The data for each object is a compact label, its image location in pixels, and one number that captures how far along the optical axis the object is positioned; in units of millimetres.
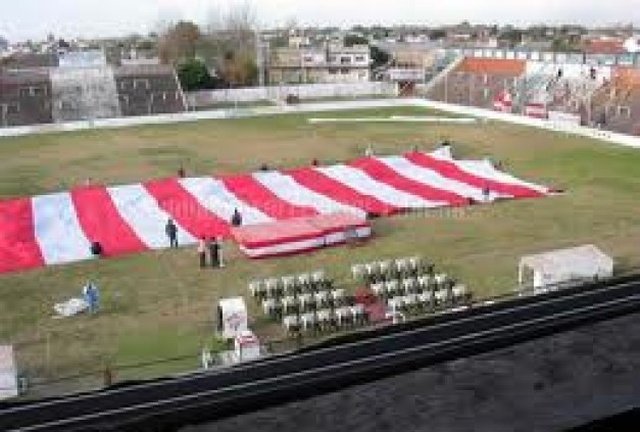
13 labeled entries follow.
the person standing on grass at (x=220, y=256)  18078
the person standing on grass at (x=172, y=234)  19781
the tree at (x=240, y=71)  65938
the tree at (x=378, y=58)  93812
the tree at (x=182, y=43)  78500
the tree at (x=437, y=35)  170750
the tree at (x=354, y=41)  120150
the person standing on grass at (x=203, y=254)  18016
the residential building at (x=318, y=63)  83062
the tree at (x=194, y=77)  56500
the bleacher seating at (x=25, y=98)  45625
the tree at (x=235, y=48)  66562
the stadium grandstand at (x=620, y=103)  36719
